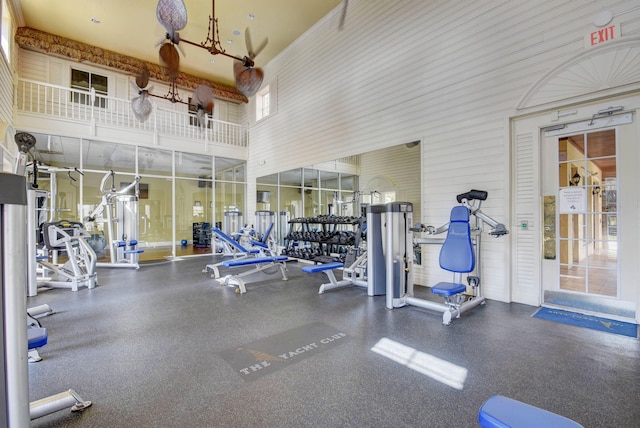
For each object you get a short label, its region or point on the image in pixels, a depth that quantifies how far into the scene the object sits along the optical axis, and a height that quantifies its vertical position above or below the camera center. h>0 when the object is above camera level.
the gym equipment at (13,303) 0.96 -0.29
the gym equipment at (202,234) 11.49 -0.75
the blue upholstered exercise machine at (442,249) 3.45 -0.47
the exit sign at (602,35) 3.18 +1.98
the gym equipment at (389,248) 3.76 -0.46
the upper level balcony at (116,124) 7.29 +2.77
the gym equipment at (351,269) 4.58 -0.94
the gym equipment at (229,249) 5.98 -0.87
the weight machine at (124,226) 6.89 -0.27
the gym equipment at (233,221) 9.71 -0.21
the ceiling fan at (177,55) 3.19 +2.16
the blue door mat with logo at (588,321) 2.98 -1.21
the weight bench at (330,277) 4.45 -1.01
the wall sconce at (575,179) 3.60 +0.41
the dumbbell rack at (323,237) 6.36 -0.55
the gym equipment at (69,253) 4.95 -0.65
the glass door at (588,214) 3.36 -0.02
